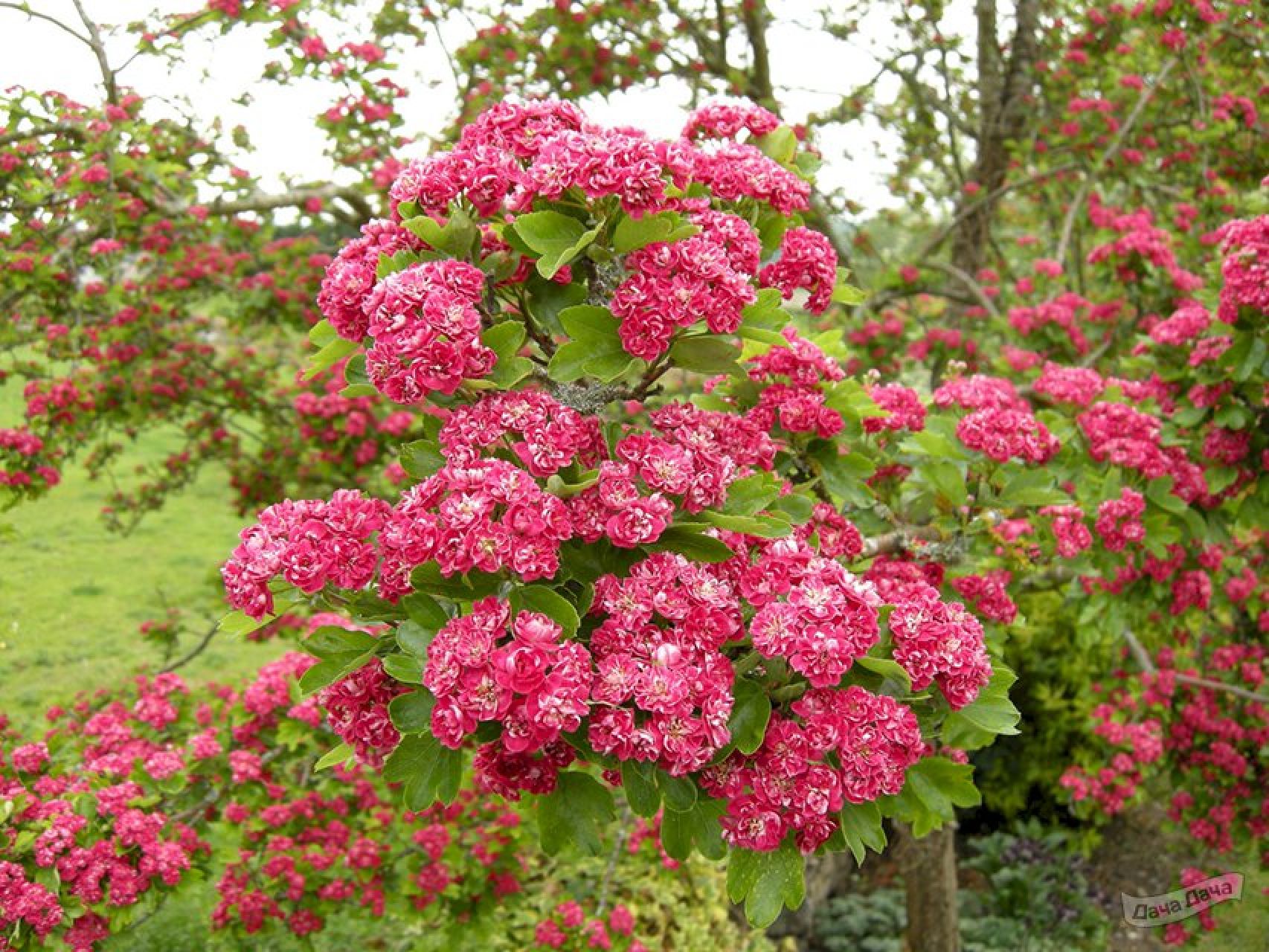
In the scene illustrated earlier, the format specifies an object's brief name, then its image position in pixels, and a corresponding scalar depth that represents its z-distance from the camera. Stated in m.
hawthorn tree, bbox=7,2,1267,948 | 0.42
